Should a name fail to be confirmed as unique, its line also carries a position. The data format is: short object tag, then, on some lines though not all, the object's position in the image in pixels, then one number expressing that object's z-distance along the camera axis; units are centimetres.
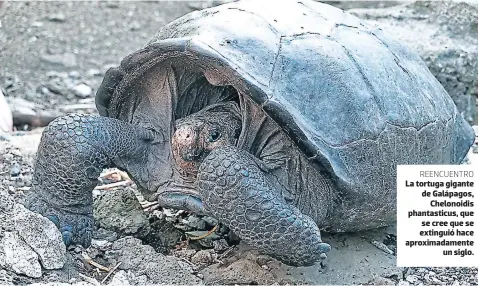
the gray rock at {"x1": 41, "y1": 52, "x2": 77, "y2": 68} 607
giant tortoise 253
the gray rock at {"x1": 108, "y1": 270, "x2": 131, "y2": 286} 251
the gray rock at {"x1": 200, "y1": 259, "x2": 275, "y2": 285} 266
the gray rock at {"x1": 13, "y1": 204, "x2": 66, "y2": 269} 250
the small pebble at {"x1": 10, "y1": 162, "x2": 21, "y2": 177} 344
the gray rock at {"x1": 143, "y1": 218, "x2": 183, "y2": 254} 301
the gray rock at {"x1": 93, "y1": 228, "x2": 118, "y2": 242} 295
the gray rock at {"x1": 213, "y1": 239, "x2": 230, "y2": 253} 296
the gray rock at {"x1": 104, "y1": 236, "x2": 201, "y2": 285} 261
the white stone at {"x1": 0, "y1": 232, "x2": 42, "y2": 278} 244
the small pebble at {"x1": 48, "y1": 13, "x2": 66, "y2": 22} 705
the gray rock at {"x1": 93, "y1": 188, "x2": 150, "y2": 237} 303
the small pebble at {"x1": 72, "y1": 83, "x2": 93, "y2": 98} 556
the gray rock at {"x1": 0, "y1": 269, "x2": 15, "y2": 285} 237
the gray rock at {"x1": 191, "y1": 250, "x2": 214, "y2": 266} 284
